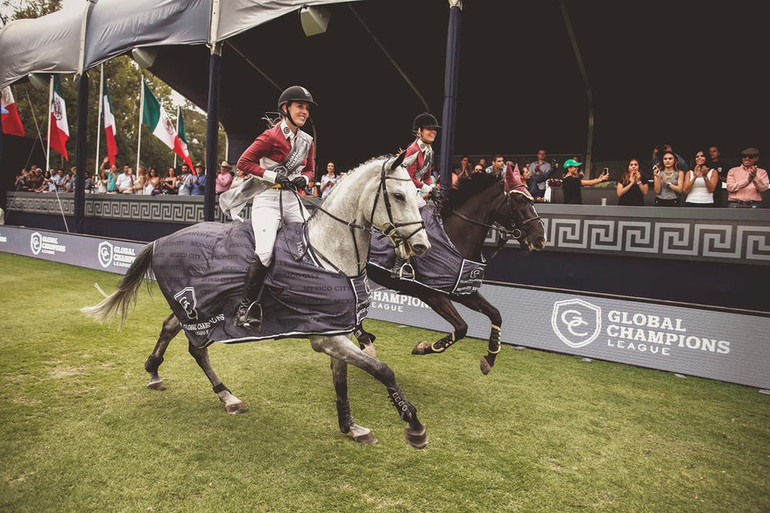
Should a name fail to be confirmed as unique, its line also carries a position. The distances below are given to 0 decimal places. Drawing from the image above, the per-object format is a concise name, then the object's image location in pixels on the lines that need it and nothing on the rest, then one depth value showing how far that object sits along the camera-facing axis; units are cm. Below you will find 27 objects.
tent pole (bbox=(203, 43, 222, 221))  1033
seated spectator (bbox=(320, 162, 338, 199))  1148
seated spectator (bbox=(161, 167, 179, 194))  1447
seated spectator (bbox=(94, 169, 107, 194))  1680
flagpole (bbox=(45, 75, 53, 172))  1410
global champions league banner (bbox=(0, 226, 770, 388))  532
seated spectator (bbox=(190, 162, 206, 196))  1331
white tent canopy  981
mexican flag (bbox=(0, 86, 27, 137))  1523
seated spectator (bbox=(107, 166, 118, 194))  1580
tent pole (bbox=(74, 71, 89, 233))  1315
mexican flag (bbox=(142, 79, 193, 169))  1312
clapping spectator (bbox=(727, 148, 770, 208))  657
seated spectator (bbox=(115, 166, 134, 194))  1506
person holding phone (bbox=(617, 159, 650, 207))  727
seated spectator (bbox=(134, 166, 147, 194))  1489
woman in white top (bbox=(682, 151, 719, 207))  679
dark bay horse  512
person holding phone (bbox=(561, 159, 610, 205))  789
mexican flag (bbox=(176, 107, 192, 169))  1370
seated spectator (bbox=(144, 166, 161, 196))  1435
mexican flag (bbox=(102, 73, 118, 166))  1359
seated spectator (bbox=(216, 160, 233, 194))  1245
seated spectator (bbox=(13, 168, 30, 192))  1936
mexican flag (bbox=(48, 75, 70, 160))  1380
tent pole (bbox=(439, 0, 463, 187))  748
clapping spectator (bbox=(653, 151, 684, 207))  704
